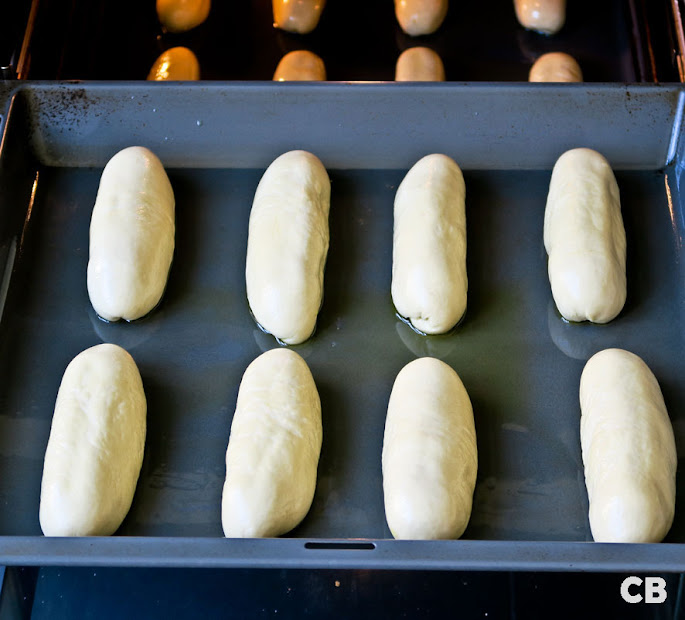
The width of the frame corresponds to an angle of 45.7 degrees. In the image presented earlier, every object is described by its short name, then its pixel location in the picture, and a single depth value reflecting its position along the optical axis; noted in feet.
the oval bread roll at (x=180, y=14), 5.89
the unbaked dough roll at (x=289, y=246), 4.37
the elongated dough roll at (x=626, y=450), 3.66
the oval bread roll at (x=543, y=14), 5.85
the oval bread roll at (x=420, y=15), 5.83
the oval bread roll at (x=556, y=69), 5.51
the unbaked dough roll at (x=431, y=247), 4.37
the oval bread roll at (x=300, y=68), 5.56
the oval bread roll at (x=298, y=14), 5.84
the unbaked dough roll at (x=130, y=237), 4.42
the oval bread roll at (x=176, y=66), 5.58
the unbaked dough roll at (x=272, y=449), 3.74
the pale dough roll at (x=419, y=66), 5.49
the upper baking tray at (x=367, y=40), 5.73
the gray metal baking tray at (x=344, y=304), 3.87
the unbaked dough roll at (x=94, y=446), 3.73
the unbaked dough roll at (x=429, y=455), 3.68
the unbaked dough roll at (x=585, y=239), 4.38
